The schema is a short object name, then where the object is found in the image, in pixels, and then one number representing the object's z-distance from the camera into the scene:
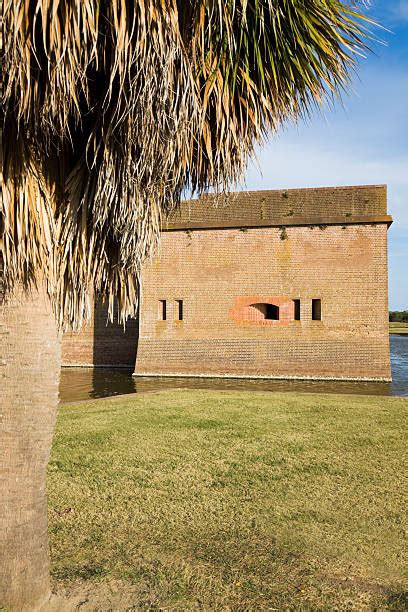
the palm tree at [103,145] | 2.15
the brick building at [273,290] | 15.30
